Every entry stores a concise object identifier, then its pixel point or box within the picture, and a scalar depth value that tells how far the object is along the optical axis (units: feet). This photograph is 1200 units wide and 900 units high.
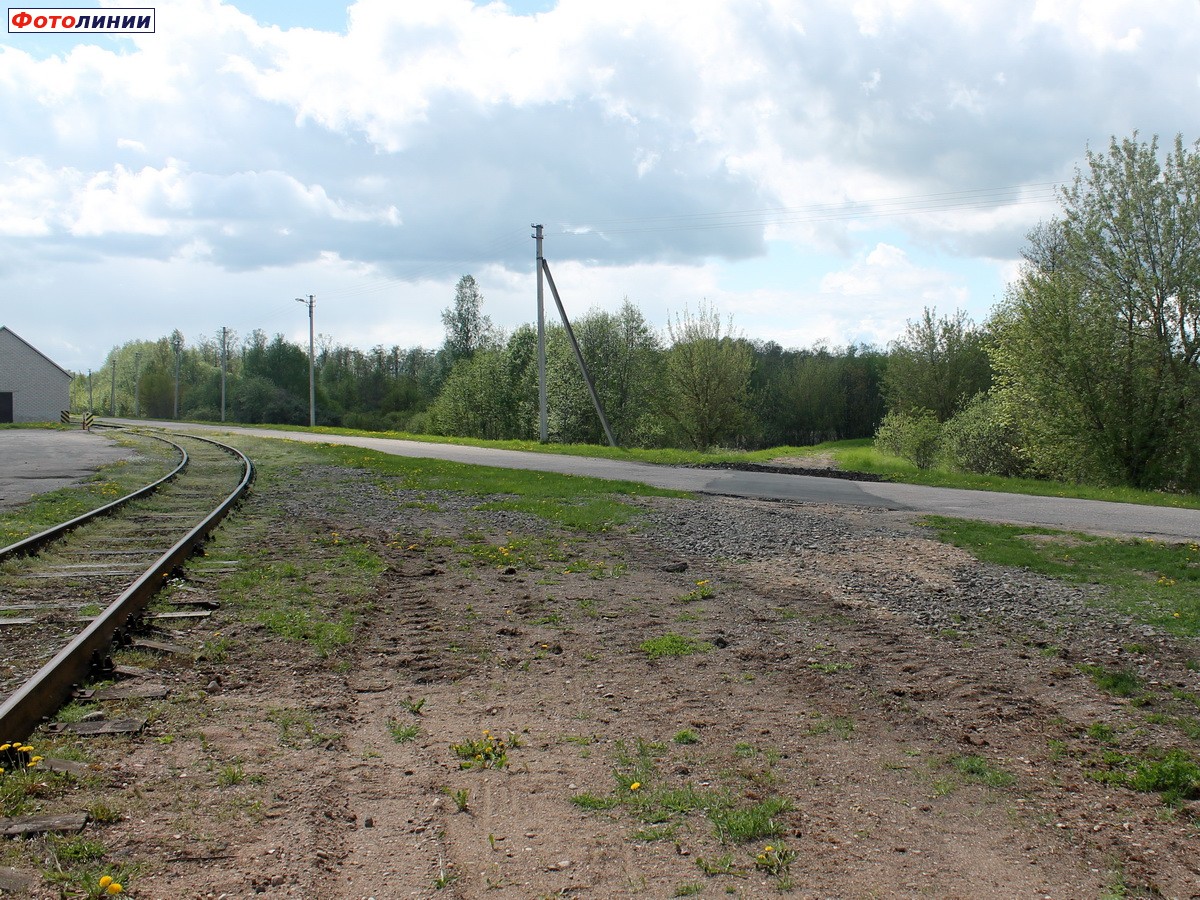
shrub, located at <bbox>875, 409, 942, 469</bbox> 100.83
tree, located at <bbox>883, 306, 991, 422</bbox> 160.76
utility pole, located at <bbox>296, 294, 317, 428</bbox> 188.01
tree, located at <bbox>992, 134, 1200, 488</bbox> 77.25
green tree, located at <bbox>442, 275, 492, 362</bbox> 307.17
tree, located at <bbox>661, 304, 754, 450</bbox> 142.41
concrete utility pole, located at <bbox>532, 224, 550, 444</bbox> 113.91
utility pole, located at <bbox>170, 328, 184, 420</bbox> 378.36
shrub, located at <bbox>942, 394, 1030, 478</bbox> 89.56
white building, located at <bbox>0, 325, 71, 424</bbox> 217.56
